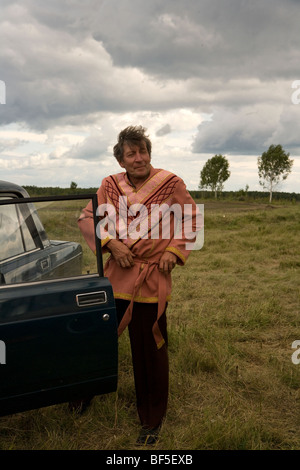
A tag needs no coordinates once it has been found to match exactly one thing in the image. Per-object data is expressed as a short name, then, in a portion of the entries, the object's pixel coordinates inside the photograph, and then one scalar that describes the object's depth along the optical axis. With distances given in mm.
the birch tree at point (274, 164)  51656
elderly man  2434
